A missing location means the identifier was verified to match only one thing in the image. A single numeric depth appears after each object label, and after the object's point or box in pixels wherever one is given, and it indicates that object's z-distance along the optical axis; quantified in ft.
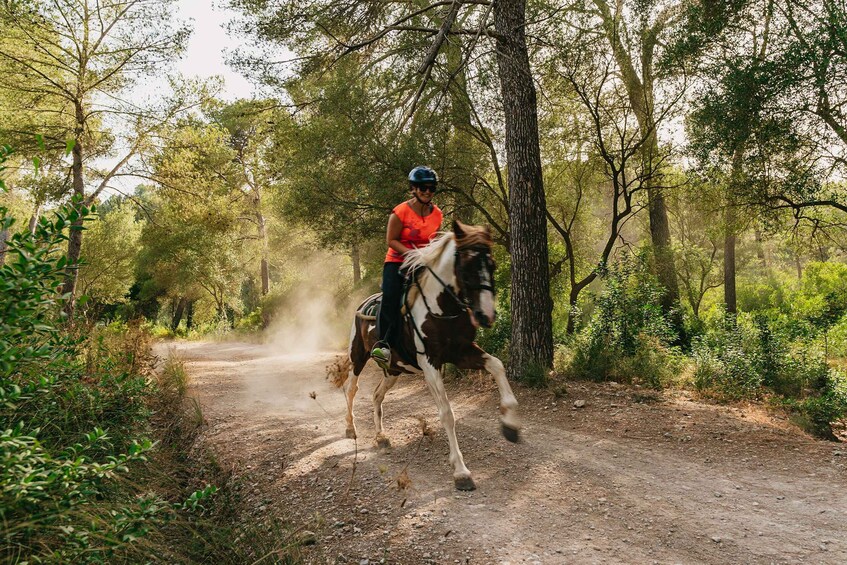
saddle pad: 24.65
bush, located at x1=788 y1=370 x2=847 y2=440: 22.93
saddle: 20.48
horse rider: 19.93
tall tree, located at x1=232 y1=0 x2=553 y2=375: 31.89
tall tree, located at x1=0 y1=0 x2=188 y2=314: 47.91
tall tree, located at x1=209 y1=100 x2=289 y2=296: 46.56
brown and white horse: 17.24
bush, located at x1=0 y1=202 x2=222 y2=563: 8.71
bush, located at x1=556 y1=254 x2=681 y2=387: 32.01
